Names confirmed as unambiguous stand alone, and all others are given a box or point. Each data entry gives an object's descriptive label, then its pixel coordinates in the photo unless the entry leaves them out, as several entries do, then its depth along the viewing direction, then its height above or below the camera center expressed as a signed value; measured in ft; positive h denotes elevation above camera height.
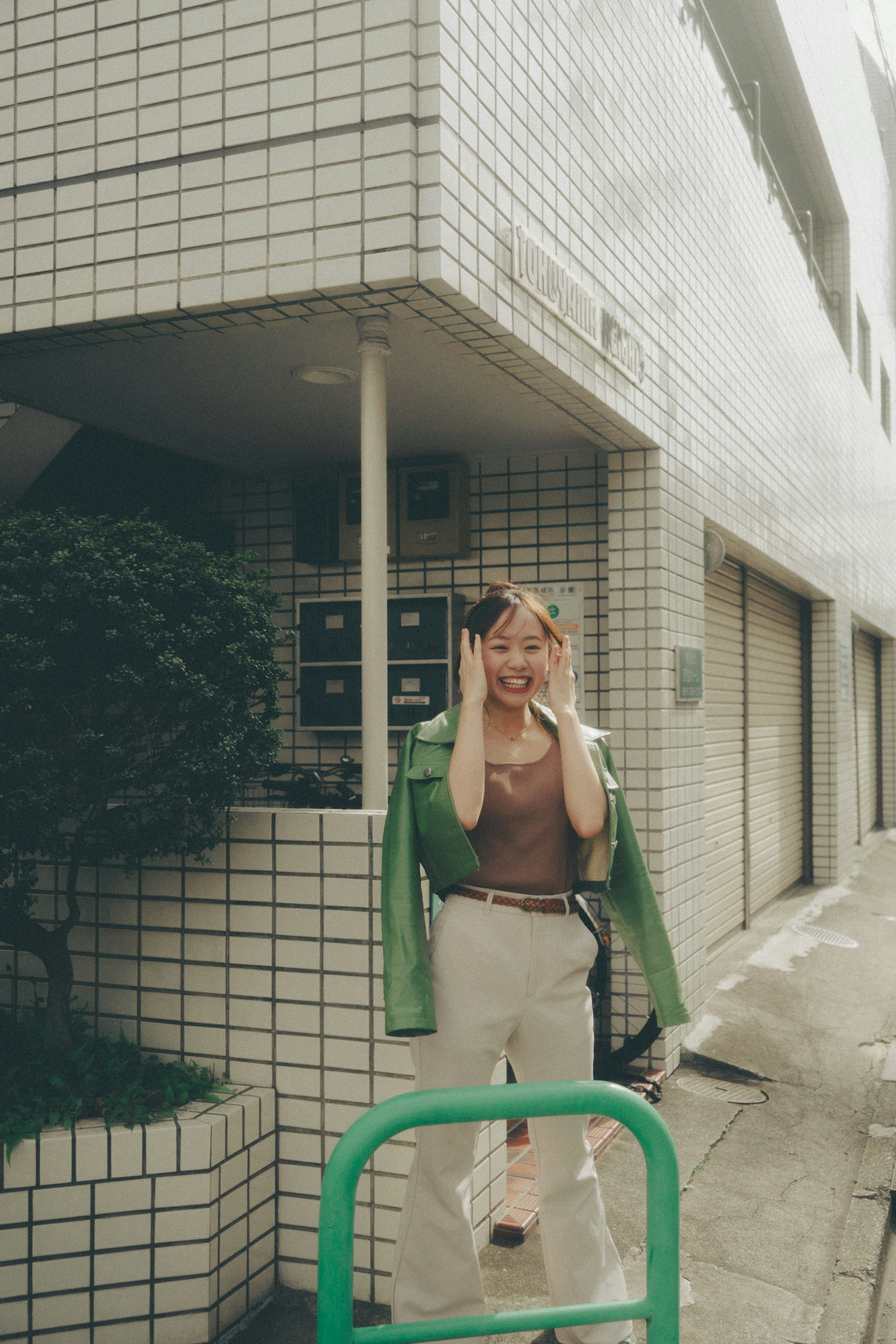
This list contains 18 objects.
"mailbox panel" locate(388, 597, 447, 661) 17.89 +1.25
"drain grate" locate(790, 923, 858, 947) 26.84 -6.62
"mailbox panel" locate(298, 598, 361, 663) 18.44 +1.22
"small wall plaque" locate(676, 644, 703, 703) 17.72 +0.39
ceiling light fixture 13.73 +4.49
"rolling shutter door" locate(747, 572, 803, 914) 29.30 -1.46
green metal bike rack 5.31 -2.77
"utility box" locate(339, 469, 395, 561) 18.52 +3.36
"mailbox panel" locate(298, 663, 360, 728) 18.45 +0.00
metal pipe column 11.60 +1.53
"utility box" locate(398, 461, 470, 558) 18.07 +3.41
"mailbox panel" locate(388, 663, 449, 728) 17.99 +0.08
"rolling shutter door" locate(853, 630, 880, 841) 47.24 -1.58
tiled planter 9.50 -5.18
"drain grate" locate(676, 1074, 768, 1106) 16.38 -6.57
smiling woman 8.41 -2.07
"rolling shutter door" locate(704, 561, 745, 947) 24.31 -1.45
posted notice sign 17.53 +1.45
